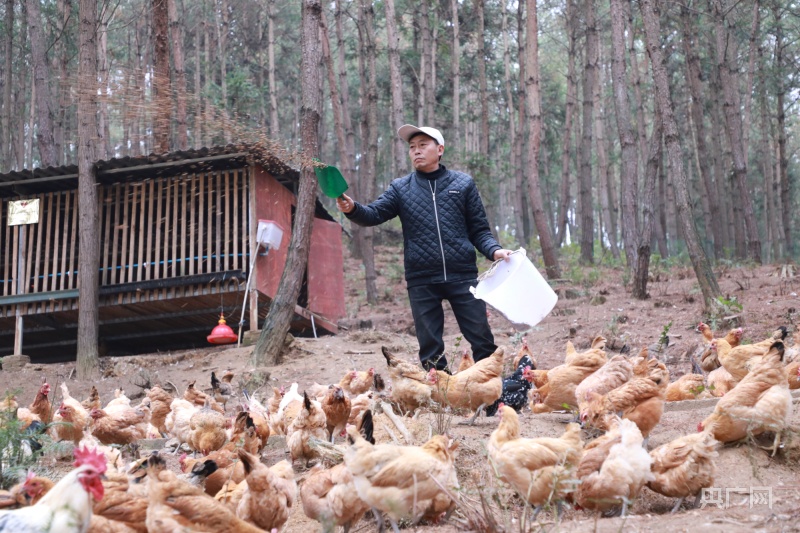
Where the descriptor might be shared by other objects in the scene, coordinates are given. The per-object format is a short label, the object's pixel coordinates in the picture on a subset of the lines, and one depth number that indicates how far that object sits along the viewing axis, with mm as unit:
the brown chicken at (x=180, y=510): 3982
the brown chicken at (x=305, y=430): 6351
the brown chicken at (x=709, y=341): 8742
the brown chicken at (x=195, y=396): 8742
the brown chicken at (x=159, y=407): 8938
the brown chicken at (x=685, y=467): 4781
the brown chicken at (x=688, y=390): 7957
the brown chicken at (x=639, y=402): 5824
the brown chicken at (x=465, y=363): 8359
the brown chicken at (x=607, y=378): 6664
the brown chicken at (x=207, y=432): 6875
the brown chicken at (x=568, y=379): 7453
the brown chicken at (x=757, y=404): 5469
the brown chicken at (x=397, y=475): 4297
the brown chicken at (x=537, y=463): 4547
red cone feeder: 11273
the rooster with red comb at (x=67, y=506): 3469
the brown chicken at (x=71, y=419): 7621
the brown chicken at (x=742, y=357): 6941
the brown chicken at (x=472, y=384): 6727
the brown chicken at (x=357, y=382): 9031
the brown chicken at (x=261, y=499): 4707
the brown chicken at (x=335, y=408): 6793
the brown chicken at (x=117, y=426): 7629
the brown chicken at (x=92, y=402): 8960
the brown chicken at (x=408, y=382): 6840
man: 6816
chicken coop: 13641
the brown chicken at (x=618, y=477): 4656
